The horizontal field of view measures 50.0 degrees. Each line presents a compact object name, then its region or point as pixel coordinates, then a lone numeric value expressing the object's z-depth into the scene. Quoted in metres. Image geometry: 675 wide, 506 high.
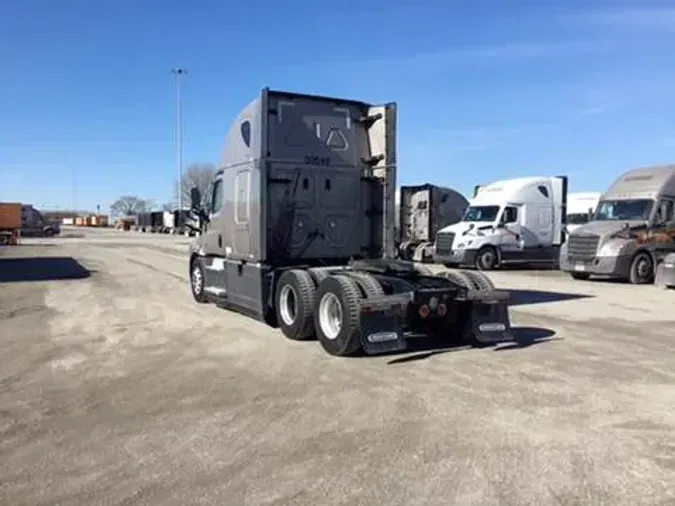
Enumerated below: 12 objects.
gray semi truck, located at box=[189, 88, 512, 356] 9.70
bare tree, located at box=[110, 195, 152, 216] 171.62
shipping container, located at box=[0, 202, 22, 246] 46.81
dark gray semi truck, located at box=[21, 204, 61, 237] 60.50
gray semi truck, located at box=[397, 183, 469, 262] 31.52
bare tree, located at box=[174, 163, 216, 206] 90.97
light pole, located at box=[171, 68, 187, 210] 58.96
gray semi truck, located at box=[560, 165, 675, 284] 20.91
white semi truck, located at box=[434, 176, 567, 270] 27.02
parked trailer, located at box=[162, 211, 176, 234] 87.12
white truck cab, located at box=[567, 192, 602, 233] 43.09
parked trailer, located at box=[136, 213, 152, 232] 101.34
